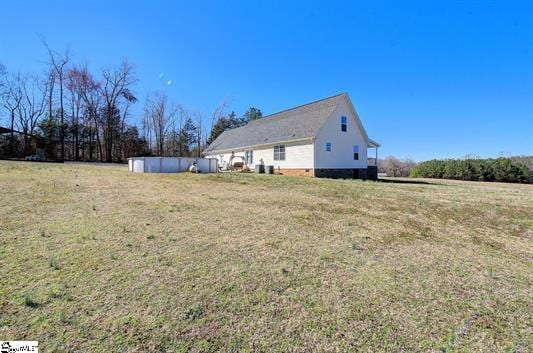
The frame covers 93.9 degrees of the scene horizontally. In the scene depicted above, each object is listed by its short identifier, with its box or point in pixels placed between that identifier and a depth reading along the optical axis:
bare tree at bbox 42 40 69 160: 31.84
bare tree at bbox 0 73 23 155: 31.70
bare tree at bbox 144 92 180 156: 39.44
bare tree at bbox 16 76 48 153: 32.22
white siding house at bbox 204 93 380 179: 17.59
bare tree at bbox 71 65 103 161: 32.97
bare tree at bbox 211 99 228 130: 42.78
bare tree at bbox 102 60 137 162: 34.22
